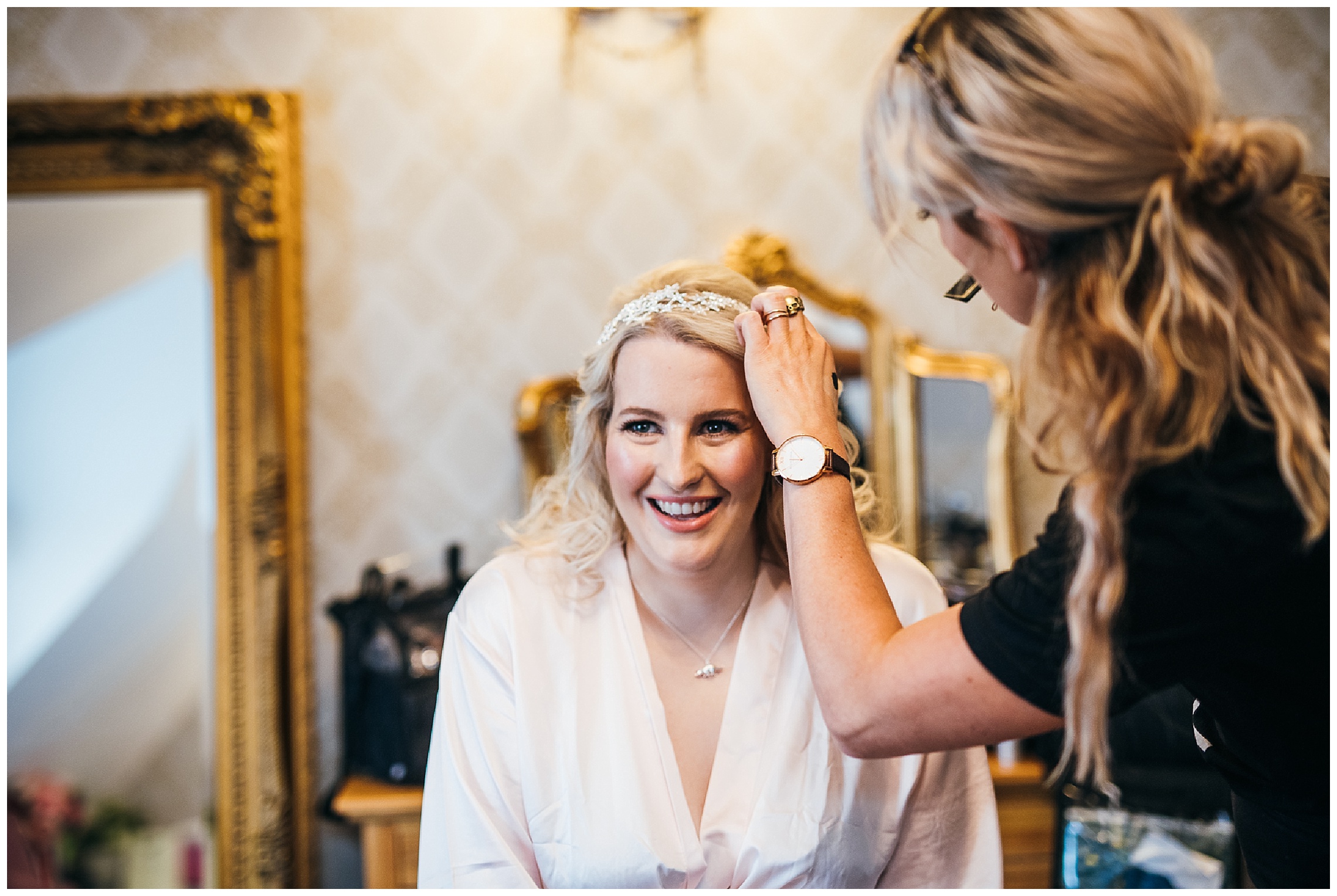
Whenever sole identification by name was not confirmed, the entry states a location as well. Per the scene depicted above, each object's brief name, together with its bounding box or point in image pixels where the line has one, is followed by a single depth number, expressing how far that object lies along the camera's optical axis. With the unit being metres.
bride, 1.29
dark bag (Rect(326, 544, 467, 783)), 2.11
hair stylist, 0.80
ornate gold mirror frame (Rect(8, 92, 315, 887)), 2.34
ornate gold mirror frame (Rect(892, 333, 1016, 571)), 2.34
